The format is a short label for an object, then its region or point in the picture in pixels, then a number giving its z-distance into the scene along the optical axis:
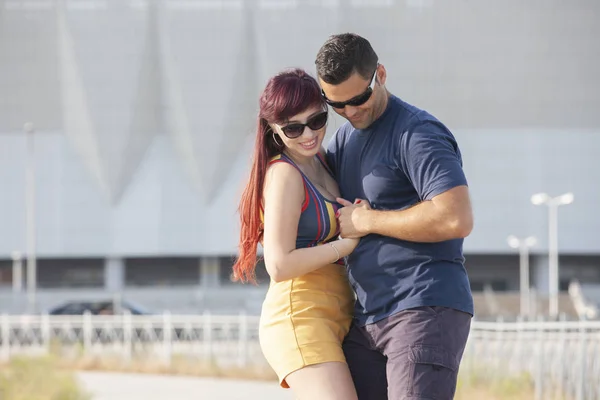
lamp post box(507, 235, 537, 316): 44.88
